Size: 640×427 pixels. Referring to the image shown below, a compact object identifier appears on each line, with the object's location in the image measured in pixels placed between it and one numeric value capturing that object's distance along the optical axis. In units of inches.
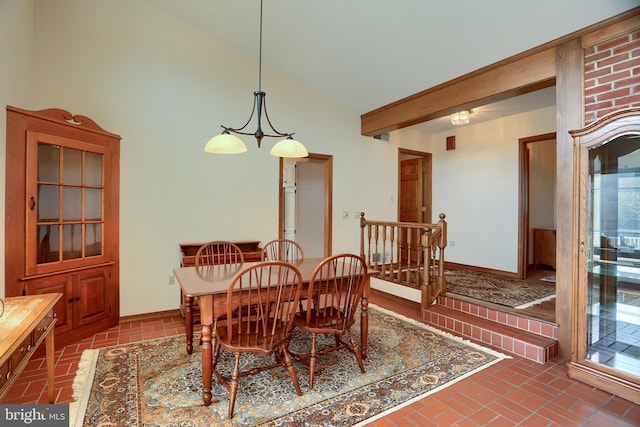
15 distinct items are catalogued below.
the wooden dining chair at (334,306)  88.7
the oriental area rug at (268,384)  74.4
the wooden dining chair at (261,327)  75.4
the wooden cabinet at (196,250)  136.7
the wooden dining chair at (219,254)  133.0
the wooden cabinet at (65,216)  99.1
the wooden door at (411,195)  247.0
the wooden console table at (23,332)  51.6
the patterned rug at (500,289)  142.0
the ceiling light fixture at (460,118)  183.8
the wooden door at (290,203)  207.3
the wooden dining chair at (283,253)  138.5
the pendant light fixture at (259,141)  94.2
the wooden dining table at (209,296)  78.0
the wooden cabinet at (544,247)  212.7
